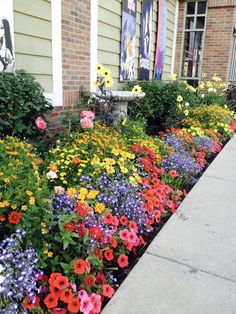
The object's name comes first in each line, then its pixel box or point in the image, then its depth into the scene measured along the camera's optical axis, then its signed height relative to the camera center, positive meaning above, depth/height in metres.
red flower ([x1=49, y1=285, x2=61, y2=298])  1.57 -1.08
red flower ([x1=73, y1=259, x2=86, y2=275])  1.65 -1.01
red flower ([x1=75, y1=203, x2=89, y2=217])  1.92 -0.83
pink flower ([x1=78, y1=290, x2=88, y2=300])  1.61 -1.12
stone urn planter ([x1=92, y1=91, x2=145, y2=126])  4.48 -0.37
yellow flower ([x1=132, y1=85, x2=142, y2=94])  4.72 -0.22
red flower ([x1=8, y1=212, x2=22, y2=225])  1.67 -0.77
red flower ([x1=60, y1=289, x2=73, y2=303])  1.56 -1.10
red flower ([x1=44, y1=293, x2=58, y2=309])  1.53 -1.11
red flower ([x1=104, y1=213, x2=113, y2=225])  2.08 -0.95
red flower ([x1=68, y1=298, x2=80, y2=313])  1.54 -1.13
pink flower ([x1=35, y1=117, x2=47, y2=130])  3.01 -0.48
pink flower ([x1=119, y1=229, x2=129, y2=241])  2.07 -1.05
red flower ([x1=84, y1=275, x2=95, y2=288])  1.69 -1.10
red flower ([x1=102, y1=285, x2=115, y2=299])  1.72 -1.18
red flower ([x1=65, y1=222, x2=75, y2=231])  1.76 -0.85
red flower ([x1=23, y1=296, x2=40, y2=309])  1.46 -1.08
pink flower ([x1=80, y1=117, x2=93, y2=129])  3.42 -0.53
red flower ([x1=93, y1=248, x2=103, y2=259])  1.86 -1.05
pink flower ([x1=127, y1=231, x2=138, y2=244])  2.08 -1.07
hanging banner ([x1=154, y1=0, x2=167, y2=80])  7.46 +0.90
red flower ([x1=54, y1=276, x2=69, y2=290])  1.57 -1.04
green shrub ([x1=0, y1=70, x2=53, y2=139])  2.92 -0.31
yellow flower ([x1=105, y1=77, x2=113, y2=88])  4.24 -0.10
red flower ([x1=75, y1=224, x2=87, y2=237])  1.84 -0.91
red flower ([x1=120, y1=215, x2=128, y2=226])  2.22 -1.02
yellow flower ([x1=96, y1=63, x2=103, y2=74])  4.18 +0.08
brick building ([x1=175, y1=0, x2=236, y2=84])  9.62 +1.21
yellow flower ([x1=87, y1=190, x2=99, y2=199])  2.15 -0.82
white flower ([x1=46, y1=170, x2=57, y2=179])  2.26 -0.73
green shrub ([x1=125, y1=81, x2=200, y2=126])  5.76 -0.46
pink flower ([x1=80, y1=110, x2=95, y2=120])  3.65 -0.47
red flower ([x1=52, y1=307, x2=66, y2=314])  1.56 -1.17
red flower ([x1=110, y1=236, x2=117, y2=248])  1.96 -1.04
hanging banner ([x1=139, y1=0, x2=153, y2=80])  6.60 +0.79
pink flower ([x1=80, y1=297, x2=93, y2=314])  1.56 -1.15
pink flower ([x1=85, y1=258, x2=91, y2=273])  1.68 -1.02
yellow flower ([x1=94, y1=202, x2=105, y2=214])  2.09 -0.88
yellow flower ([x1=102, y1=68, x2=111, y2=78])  4.19 +0.02
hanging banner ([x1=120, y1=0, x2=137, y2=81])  5.82 +0.69
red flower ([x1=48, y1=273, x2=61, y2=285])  1.59 -1.04
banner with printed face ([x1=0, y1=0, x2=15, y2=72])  3.18 +0.36
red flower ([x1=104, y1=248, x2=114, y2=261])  1.90 -1.08
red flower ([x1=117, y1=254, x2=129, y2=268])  1.95 -1.14
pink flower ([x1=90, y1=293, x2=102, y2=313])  1.61 -1.16
